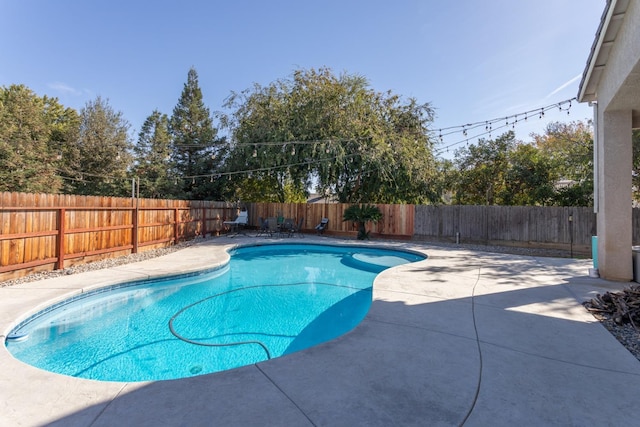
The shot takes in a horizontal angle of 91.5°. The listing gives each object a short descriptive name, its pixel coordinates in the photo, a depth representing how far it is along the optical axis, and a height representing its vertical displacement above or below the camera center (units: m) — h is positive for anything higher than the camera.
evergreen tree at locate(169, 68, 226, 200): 18.92 +4.25
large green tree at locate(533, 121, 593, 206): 11.02 +1.80
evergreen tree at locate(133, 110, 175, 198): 18.92 +3.31
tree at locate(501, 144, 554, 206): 11.94 +1.55
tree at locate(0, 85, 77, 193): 14.14 +3.45
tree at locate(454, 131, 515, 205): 13.43 +2.16
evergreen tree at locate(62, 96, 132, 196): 17.53 +3.31
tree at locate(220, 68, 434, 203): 13.70 +3.56
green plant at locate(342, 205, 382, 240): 12.02 +0.05
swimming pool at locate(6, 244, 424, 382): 3.18 -1.47
